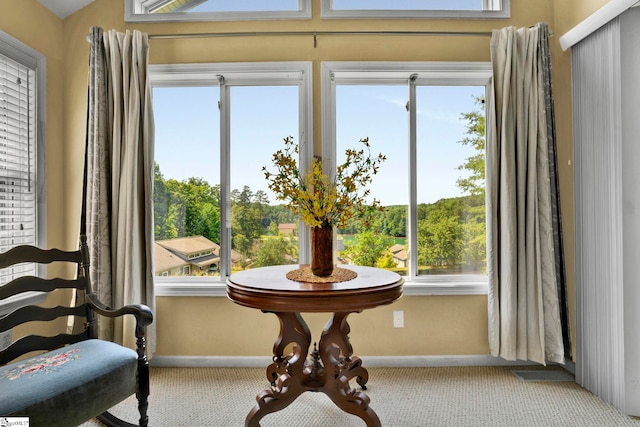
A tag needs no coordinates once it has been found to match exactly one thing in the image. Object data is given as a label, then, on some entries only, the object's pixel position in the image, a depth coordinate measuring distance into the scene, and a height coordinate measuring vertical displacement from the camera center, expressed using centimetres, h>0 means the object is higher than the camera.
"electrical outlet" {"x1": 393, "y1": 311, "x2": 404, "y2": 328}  263 -73
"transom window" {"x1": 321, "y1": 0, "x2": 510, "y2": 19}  261 +149
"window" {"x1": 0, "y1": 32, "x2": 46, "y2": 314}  223 +45
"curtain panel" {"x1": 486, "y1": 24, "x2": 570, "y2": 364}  242 +10
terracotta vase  188 -17
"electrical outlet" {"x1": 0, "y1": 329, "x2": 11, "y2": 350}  216 -70
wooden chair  134 -61
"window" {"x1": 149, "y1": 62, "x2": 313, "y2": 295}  273 +32
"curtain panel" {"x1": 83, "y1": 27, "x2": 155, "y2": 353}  241 +31
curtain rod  253 +127
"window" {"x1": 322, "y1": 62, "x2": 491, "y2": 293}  273 +31
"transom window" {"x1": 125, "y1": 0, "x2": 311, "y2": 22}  261 +152
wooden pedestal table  161 -54
